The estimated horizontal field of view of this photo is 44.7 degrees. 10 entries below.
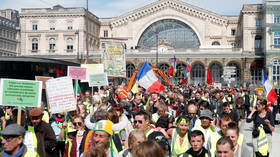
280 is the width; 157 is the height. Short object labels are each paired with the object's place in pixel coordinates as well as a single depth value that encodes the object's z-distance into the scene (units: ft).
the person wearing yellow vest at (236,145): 18.61
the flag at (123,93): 49.71
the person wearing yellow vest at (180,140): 19.78
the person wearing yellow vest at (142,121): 20.85
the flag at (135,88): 55.57
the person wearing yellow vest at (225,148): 15.69
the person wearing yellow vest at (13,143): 15.25
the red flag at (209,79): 83.25
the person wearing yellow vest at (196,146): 17.15
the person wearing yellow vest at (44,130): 19.79
